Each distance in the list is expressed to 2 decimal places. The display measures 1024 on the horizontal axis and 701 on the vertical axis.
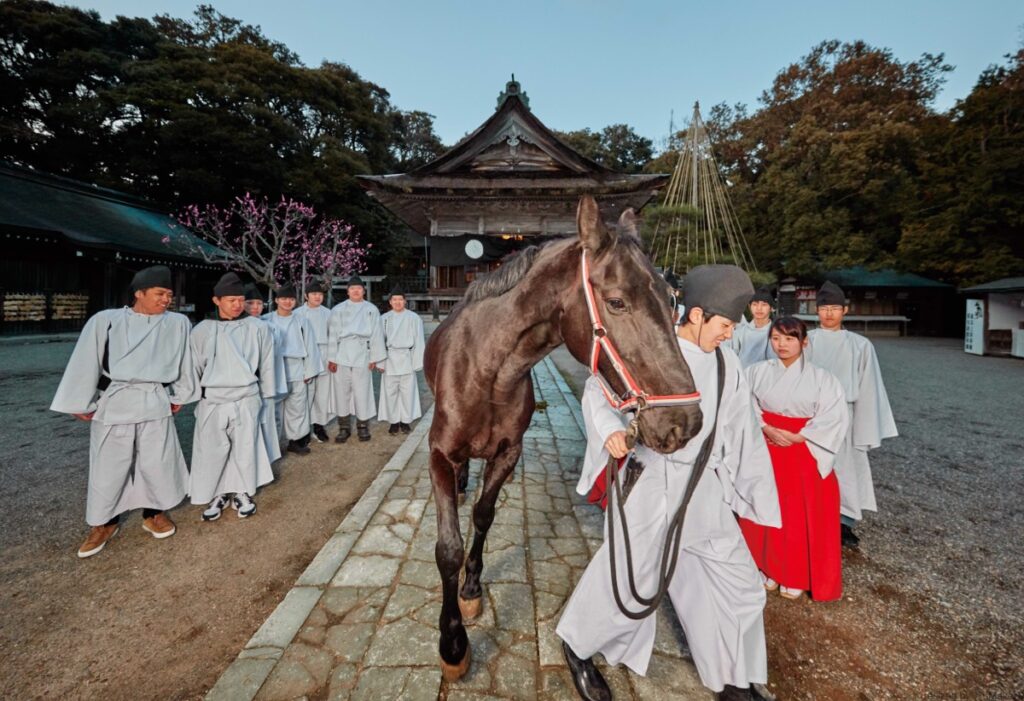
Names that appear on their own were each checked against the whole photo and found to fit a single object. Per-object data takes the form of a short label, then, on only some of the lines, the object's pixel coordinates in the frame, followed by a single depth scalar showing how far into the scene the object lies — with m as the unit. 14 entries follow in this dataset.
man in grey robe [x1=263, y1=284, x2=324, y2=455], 5.40
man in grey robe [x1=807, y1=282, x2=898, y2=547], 3.36
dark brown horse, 1.59
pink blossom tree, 21.23
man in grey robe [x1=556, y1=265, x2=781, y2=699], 1.94
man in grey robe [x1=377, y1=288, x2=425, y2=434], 6.43
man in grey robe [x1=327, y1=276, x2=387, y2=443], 6.17
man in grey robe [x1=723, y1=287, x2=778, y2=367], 5.14
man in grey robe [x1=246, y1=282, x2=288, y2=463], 4.36
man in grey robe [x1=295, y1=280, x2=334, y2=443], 6.13
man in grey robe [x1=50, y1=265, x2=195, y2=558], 3.22
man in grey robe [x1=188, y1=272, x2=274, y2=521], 3.79
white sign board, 16.17
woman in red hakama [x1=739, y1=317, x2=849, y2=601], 2.76
